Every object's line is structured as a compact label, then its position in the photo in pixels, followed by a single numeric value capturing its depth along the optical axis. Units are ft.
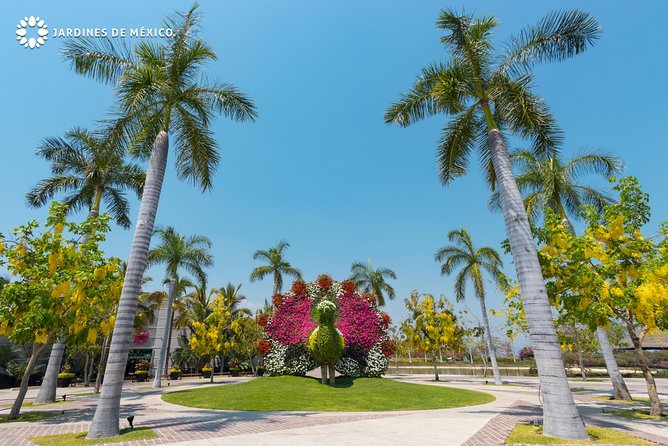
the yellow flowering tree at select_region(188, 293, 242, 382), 95.45
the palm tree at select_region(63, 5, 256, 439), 30.32
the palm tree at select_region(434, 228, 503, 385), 93.20
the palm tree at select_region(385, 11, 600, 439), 27.35
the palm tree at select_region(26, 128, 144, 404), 60.54
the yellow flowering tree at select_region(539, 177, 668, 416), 34.91
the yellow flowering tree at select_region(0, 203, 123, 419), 35.14
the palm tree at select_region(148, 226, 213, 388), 90.84
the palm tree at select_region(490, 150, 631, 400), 55.11
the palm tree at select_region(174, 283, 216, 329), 128.98
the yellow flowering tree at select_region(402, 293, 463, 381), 101.45
